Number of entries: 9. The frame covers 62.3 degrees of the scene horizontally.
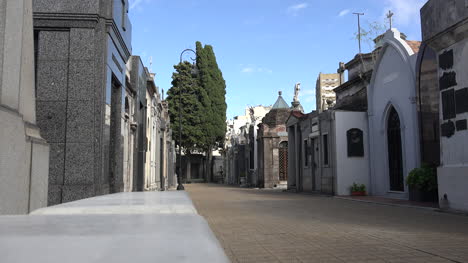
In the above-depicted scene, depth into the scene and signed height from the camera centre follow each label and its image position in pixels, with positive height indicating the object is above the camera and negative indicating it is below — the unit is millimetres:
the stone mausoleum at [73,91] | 7566 +1509
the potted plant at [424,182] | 11039 -534
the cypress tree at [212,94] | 43469 +8083
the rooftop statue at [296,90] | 33825 +6533
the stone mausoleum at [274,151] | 29569 +1069
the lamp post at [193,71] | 21684 +5512
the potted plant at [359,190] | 16078 -1064
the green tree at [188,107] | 42500 +6372
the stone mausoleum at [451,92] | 8336 +1608
